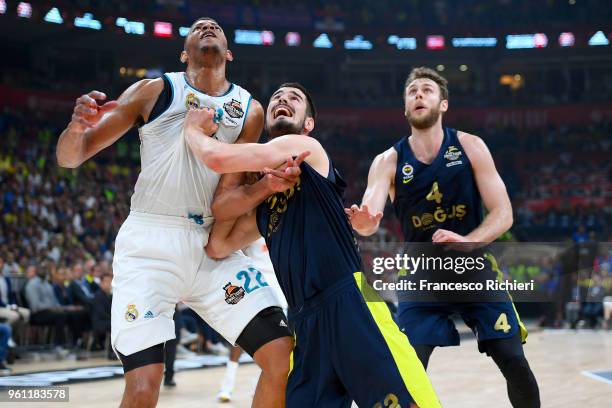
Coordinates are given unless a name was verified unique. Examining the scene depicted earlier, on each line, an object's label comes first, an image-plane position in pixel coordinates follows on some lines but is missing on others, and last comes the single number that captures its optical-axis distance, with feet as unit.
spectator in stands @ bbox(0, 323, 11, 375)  33.05
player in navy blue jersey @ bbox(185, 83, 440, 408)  11.34
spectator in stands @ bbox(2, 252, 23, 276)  42.01
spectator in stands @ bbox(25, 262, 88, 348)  38.32
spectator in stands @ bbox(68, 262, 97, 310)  39.81
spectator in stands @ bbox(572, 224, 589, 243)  79.10
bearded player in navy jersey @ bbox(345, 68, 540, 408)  15.19
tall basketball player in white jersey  13.55
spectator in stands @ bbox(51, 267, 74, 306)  40.29
